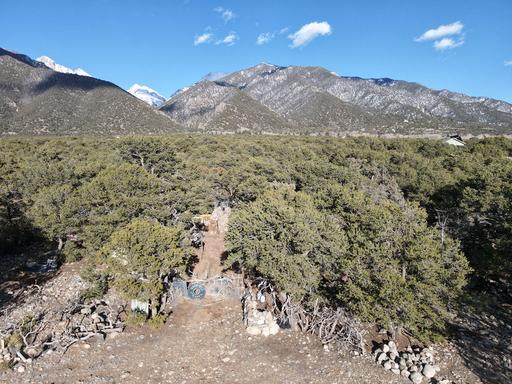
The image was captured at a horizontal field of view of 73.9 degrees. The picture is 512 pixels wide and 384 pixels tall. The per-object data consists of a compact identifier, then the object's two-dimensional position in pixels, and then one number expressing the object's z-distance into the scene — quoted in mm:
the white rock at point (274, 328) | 19828
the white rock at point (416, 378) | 15291
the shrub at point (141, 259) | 19438
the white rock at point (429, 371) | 15680
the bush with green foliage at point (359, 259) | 16844
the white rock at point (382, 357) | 16797
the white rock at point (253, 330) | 19812
